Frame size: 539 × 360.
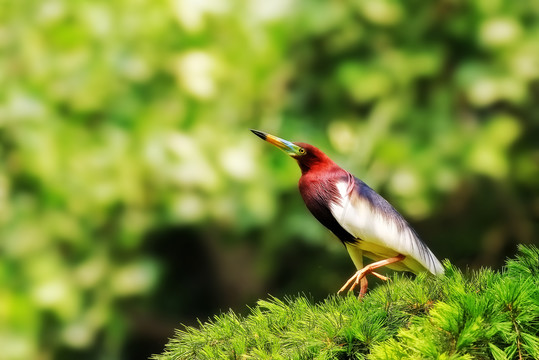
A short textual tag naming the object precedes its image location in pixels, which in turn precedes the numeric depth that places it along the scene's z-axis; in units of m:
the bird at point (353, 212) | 8.37
